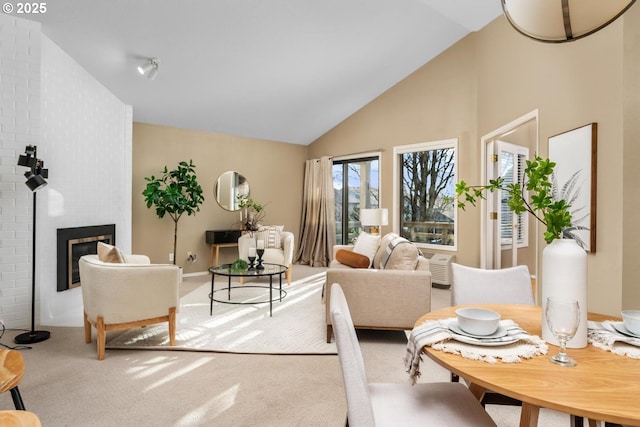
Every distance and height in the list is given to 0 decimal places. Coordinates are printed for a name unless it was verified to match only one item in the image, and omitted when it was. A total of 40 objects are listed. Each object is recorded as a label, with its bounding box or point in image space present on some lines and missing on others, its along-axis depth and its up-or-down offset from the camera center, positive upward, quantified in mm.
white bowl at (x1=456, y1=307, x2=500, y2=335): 1152 -349
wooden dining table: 794 -417
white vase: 1126 -191
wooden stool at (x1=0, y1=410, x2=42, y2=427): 1015 -596
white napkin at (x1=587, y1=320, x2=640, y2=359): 1076 -398
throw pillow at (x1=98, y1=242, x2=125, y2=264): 2947 -332
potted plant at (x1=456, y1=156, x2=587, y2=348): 1128 -134
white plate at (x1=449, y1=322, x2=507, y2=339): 1161 -383
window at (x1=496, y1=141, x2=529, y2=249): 4723 +543
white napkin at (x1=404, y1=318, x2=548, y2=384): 1054 -403
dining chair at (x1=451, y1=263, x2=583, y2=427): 1935 -381
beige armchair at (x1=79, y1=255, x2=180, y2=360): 2646 -612
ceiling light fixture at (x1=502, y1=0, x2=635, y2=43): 1121 +656
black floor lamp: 2904 +251
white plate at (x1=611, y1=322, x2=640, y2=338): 1182 -382
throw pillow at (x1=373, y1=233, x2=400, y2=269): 3926 -374
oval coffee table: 3692 -607
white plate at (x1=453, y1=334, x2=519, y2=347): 1103 -388
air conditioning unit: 5025 -732
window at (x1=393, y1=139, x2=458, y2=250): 5316 +385
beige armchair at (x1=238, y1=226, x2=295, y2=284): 5277 -441
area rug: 2891 -1048
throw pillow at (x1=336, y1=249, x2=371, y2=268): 3283 -408
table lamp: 5086 -13
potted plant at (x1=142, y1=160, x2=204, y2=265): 4980 +311
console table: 5762 -390
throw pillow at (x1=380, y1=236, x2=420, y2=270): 3160 -361
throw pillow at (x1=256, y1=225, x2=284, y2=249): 5547 -336
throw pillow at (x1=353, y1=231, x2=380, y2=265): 4232 -347
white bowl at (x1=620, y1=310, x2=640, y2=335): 1169 -343
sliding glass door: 6359 +471
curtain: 6805 -7
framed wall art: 2225 +270
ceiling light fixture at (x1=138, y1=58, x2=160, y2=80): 3745 +1543
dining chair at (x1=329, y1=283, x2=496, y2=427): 1021 -663
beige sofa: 2918 -647
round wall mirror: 6148 +452
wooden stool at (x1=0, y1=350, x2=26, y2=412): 1375 -638
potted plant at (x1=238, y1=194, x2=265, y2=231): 6250 +60
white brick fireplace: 3180 +586
